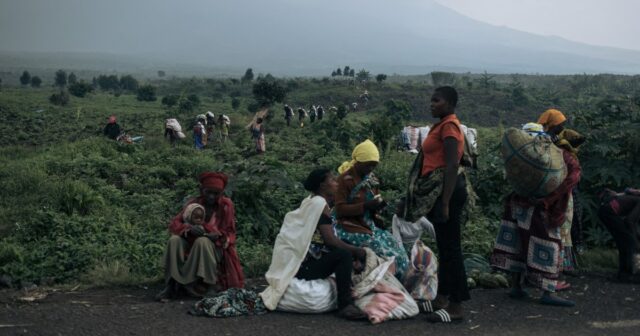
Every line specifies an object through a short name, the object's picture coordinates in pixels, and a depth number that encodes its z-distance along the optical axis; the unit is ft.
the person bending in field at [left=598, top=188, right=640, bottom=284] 19.52
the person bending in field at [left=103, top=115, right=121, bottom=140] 57.98
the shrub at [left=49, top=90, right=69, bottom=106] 107.24
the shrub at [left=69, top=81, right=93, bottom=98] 123.75
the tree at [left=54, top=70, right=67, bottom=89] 186.50
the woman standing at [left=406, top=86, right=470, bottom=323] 14.92
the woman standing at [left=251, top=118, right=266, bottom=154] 55.06
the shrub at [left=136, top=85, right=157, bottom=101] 125.80
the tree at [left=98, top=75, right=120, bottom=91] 176.35
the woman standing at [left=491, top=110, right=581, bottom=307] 16.80
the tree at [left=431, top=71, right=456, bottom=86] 171.01
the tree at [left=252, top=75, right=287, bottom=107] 96.63
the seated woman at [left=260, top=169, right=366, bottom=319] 15.67
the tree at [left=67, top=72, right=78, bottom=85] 188.59
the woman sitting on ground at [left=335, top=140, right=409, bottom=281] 16.39
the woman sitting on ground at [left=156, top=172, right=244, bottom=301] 17.10
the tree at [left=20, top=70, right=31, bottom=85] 187.62
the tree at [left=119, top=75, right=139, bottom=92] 173.99
